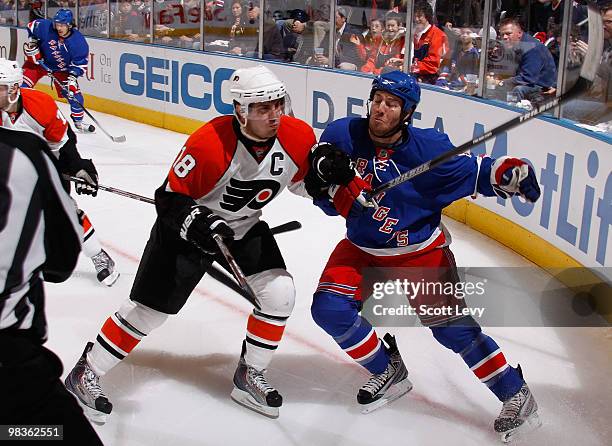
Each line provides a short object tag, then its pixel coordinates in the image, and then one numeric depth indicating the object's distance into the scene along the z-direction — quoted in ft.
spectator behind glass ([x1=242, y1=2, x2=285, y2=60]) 22.57
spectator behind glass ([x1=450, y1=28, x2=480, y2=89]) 16.21
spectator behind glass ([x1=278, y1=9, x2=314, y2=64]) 21.44
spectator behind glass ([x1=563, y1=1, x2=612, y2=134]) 11.64
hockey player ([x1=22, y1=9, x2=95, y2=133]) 24.39
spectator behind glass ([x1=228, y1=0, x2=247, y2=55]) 23.66
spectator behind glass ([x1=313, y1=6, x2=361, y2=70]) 19.81
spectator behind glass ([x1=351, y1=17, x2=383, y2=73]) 18.99
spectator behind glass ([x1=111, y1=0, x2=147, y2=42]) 27.50
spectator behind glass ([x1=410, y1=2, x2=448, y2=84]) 17.29
